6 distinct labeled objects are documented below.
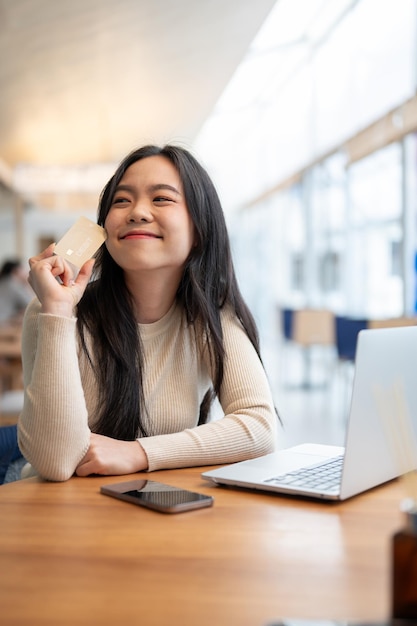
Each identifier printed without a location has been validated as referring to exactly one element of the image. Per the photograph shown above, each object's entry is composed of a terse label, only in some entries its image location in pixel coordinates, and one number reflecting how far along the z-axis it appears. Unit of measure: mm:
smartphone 1041
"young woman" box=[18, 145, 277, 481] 1313
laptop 1028
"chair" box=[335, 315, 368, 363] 5301
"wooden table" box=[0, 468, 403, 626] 708
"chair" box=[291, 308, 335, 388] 6970
